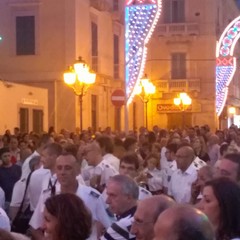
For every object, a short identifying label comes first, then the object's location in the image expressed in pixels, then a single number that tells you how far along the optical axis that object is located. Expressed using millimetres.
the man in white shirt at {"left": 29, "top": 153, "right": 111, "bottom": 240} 7125
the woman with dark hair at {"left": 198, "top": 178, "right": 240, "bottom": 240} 4520
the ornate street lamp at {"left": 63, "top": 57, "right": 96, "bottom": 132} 22031
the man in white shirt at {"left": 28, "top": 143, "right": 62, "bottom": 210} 8547
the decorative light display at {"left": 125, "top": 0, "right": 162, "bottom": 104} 19750
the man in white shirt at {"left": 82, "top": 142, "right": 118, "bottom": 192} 9352
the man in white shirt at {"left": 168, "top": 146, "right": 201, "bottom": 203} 9883
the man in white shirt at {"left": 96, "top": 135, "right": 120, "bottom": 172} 10938
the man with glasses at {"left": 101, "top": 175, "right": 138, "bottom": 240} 6098
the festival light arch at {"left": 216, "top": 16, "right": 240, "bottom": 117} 33344
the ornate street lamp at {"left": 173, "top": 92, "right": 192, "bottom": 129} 38062
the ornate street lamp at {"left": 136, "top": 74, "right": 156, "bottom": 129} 29203
